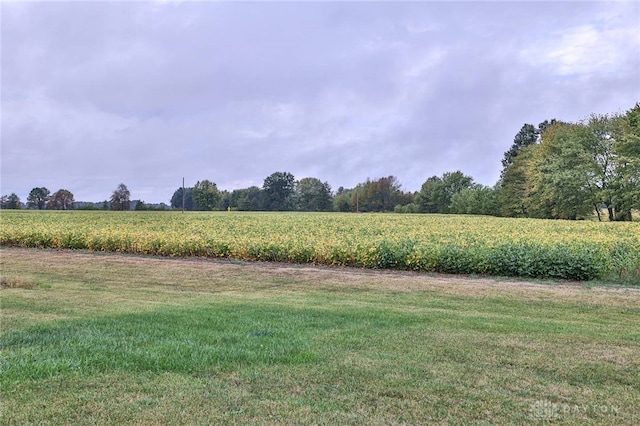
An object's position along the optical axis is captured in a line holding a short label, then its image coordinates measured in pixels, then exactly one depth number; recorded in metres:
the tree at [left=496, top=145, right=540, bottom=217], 59.47
